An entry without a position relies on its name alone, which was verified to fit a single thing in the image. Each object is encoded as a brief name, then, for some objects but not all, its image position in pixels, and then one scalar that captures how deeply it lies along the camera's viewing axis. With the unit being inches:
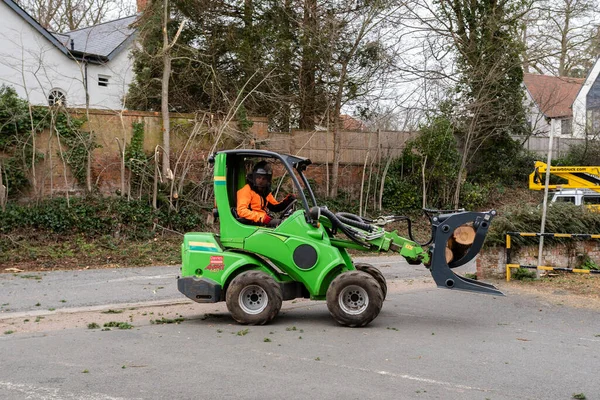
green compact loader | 322.0
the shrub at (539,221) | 485.7
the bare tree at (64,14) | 1299.2
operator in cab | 339.0
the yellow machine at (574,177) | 455.8
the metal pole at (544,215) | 450.3
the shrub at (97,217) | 645.3
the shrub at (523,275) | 480.4
